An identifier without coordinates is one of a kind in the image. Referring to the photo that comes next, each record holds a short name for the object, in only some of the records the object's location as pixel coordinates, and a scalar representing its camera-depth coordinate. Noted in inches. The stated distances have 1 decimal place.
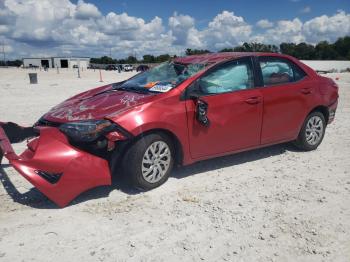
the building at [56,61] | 4896.7
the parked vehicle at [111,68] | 3161.9
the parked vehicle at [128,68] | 2738.9
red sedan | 156.6
